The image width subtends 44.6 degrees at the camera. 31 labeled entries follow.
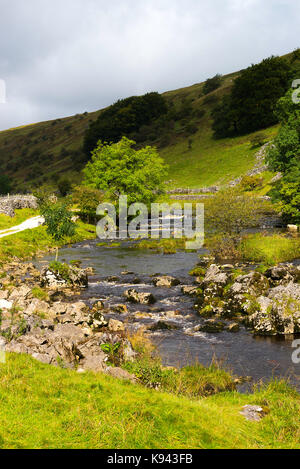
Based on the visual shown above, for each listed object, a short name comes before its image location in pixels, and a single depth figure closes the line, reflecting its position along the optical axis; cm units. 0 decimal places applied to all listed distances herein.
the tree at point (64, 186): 10594
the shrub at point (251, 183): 7769
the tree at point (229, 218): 3722
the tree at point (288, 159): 4347
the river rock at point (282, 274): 2558
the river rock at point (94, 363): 1278
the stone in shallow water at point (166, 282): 2914
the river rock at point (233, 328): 1973
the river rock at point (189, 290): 2631
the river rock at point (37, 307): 1967
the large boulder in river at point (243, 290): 2233
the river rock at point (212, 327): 1983
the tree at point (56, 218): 3309
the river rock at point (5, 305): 1790
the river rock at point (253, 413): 996
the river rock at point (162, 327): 2018
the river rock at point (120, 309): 2337
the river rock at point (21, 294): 2271
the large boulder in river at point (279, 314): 1923
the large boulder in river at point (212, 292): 2258
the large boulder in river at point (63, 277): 2961
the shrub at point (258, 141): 9806
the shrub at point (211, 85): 17412
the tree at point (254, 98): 11019
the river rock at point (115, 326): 1981
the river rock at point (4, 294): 2294
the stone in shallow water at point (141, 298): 2524
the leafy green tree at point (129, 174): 6394
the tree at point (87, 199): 6619
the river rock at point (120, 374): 1210
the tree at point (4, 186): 13838
